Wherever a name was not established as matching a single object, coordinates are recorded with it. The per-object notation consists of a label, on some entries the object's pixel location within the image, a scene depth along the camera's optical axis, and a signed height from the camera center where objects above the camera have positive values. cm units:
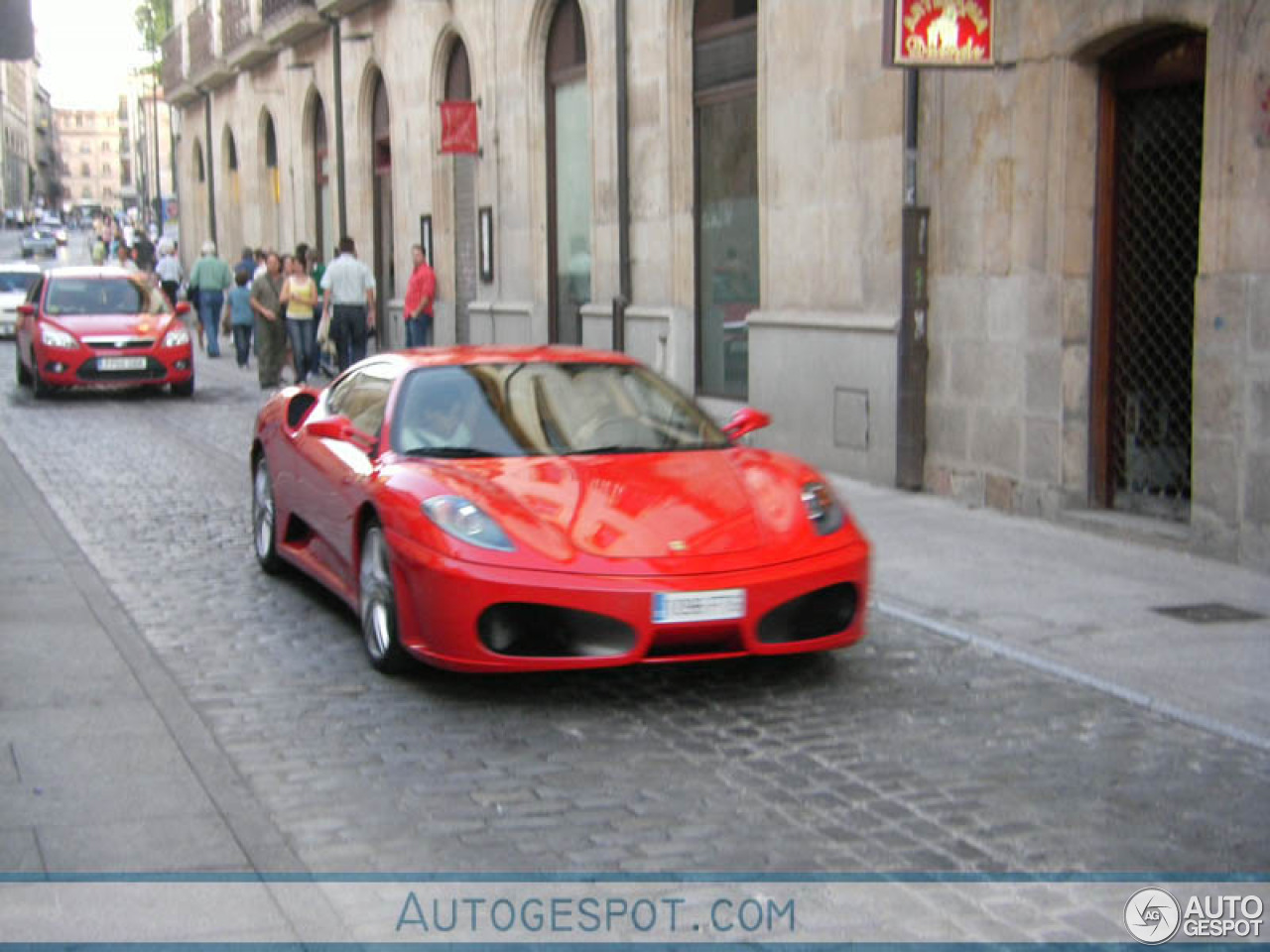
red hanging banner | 2162 +160
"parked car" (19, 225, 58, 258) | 8296 +79
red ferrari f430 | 627 -104
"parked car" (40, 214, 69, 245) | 9600 +202
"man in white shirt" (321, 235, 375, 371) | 2092 -56
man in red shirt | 2238 -60
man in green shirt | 2764 -48
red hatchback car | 2011 -90
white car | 3617 -65
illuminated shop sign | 1098 +136
